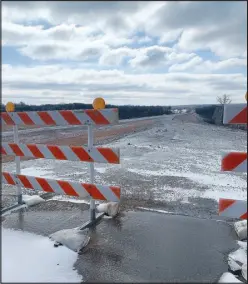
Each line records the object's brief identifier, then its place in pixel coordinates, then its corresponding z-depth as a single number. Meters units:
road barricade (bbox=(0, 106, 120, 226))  4.58
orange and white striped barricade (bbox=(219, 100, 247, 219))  3.46
